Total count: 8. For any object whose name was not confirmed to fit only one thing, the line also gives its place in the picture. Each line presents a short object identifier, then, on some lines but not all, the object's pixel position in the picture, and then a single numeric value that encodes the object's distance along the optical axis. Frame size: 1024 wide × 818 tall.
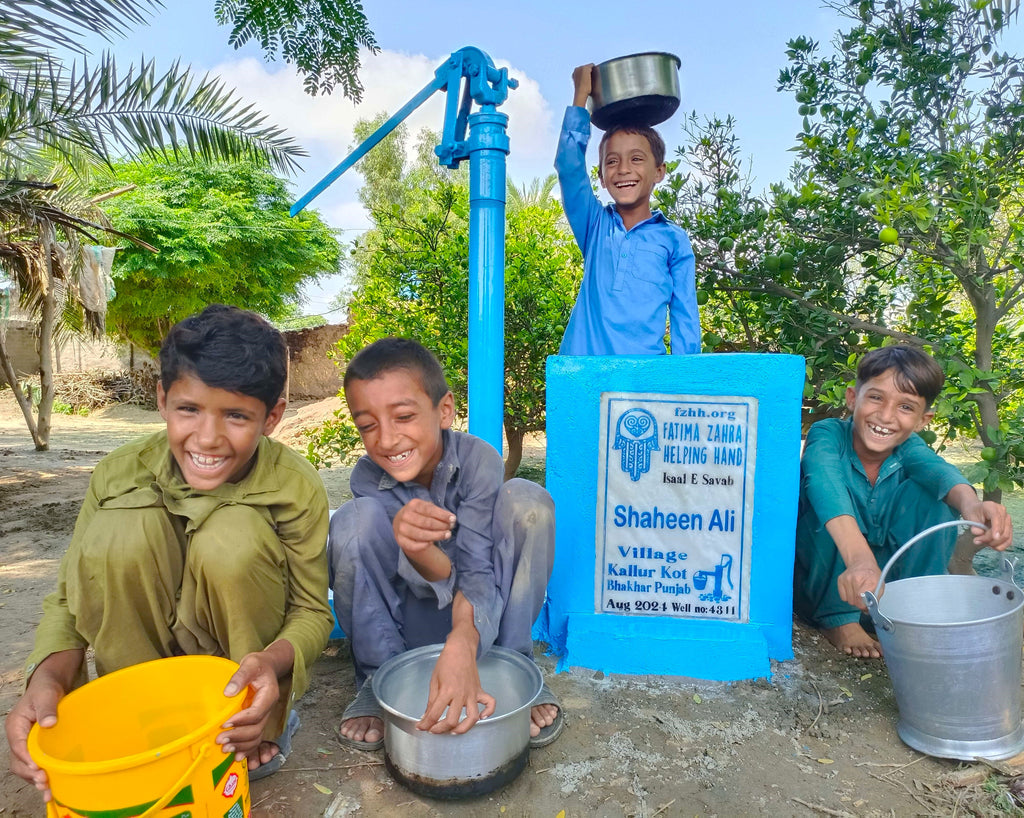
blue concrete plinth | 2.09
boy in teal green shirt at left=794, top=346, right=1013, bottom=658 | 2.11
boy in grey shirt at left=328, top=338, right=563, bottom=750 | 1.72
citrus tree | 2.62
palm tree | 3.81
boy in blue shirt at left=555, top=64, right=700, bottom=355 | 2.57
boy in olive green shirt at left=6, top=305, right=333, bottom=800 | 1.46
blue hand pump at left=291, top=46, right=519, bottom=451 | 2.43
